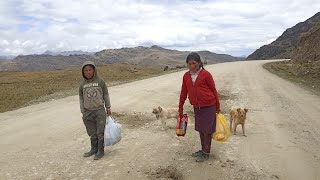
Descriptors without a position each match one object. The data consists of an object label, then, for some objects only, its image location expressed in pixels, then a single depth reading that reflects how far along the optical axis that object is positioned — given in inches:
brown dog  223.5
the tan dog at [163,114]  246.8
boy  180.5
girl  167.3
